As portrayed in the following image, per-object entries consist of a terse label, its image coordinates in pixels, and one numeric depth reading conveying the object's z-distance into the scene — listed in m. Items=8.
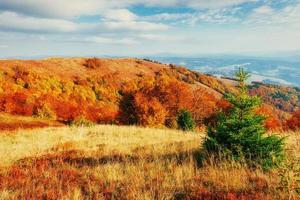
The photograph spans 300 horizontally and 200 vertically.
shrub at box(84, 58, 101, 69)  104.64
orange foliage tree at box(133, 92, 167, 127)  38.66
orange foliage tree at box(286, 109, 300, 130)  62.88
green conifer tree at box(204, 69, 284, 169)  9.05
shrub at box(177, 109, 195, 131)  32.59
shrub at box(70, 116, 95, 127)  28.38
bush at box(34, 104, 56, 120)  42.28
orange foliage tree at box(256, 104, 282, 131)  54.79
